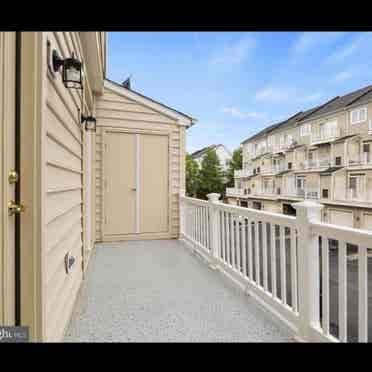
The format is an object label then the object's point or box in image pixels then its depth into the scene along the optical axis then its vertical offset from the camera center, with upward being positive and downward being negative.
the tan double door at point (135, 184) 4.14 +0.03
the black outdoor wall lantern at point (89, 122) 2.57 +0.72
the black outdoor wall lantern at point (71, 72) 1.46 +0.70
